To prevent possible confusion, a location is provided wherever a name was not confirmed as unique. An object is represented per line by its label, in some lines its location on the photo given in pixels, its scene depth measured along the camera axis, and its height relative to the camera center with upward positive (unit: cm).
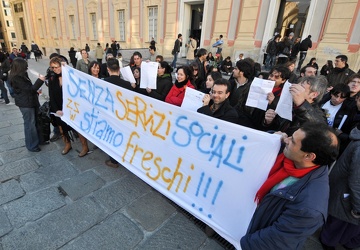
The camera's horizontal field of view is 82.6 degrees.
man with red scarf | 112 -74
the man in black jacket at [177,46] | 1084 +10
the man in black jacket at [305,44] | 787 +46
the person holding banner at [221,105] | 208 -52
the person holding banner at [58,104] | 311 -99
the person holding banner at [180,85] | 293 -51
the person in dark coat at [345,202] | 162 -112
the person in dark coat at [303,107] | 173 -41
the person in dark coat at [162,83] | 329 -57
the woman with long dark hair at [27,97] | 293 -84
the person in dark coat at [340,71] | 423 -22
